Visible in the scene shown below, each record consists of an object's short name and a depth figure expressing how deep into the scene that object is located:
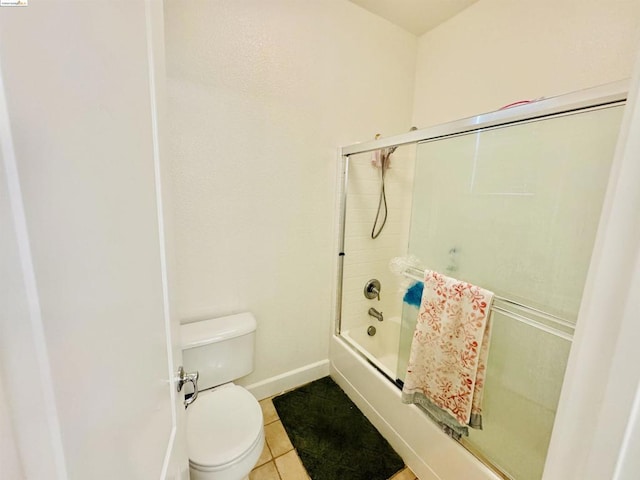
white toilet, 0.98
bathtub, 1.18
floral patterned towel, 1.07
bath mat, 1.34
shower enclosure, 0.98
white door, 0.22
